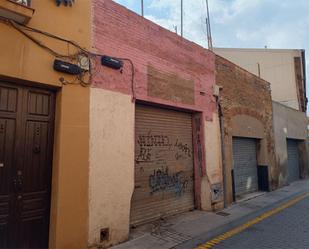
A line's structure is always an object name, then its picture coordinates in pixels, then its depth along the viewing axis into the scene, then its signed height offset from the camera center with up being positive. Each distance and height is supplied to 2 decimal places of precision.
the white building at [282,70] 17.55 +5.75
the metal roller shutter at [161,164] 6.57 -0.14
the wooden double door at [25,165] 4.29 -0.06
